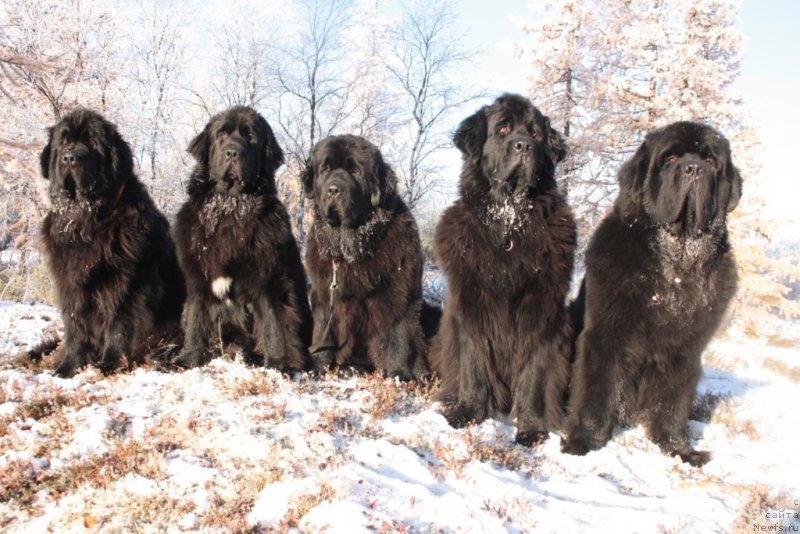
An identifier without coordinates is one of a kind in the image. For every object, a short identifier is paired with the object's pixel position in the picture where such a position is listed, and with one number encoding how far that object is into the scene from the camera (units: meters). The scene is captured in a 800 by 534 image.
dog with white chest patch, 4.38
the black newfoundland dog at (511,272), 3.83
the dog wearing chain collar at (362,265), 4.62
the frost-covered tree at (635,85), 16.41
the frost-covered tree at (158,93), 19.23
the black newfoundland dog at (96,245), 4.34
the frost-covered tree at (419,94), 18.48
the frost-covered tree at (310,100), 19.34
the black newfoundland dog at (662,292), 3.60
